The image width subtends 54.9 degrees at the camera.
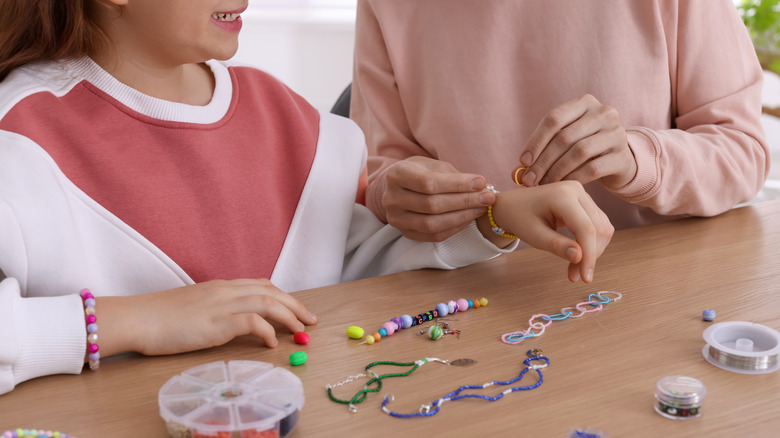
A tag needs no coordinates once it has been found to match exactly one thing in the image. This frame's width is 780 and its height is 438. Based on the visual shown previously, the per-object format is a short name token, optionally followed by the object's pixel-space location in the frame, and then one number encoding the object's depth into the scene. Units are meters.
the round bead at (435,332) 0.82
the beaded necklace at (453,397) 0.67
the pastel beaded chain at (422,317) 0.84
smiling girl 0.82
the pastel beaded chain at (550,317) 0.82
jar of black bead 0.64
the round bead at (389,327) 0.84
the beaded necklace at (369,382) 0.70
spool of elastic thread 0.72
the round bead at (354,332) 0.83
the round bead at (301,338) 0.83
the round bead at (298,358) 0.78
